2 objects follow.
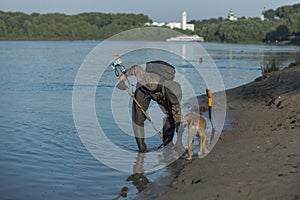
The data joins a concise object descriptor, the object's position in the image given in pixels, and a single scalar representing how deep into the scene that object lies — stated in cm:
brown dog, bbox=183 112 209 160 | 895
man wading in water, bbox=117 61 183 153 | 929
